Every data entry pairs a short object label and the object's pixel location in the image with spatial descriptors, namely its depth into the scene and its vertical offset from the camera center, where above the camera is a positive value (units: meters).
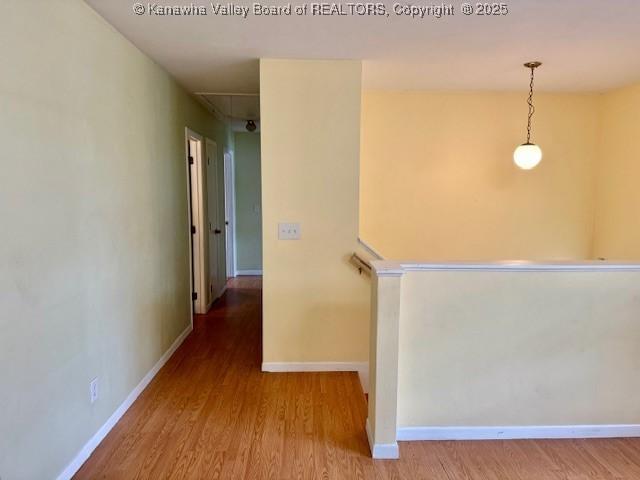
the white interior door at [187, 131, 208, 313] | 4.31 -0.33
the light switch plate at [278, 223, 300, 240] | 3.02 -0.28
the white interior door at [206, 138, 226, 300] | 4.84 -0.36
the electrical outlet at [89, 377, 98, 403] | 2.12 -1.03
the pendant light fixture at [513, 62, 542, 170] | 3.49 +0.34
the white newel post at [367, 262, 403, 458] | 2.01 -0.82
